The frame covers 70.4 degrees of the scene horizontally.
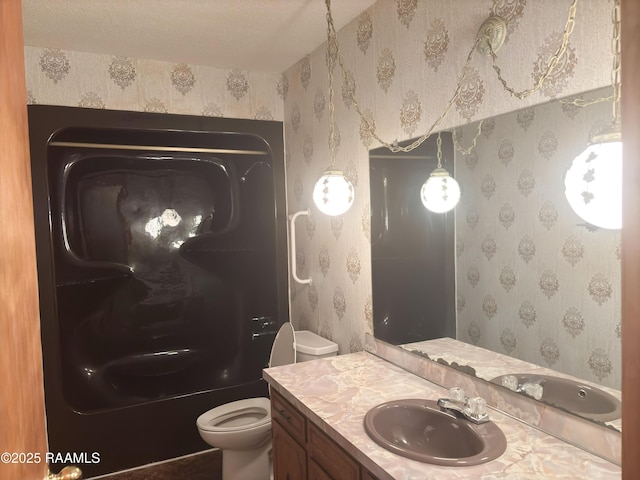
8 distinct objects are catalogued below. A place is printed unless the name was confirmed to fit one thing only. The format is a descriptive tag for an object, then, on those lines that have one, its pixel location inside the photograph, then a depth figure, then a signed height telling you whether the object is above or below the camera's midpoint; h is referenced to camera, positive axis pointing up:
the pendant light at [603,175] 1.10 +0.09
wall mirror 1.30 -0.15
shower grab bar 2.97 -0.17
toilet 2.45 -1.13
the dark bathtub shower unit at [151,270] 2.79 -0.31
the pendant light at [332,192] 2.16 +0.14
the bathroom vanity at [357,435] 1.21 -0.68
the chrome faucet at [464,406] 1.46 -0.63
